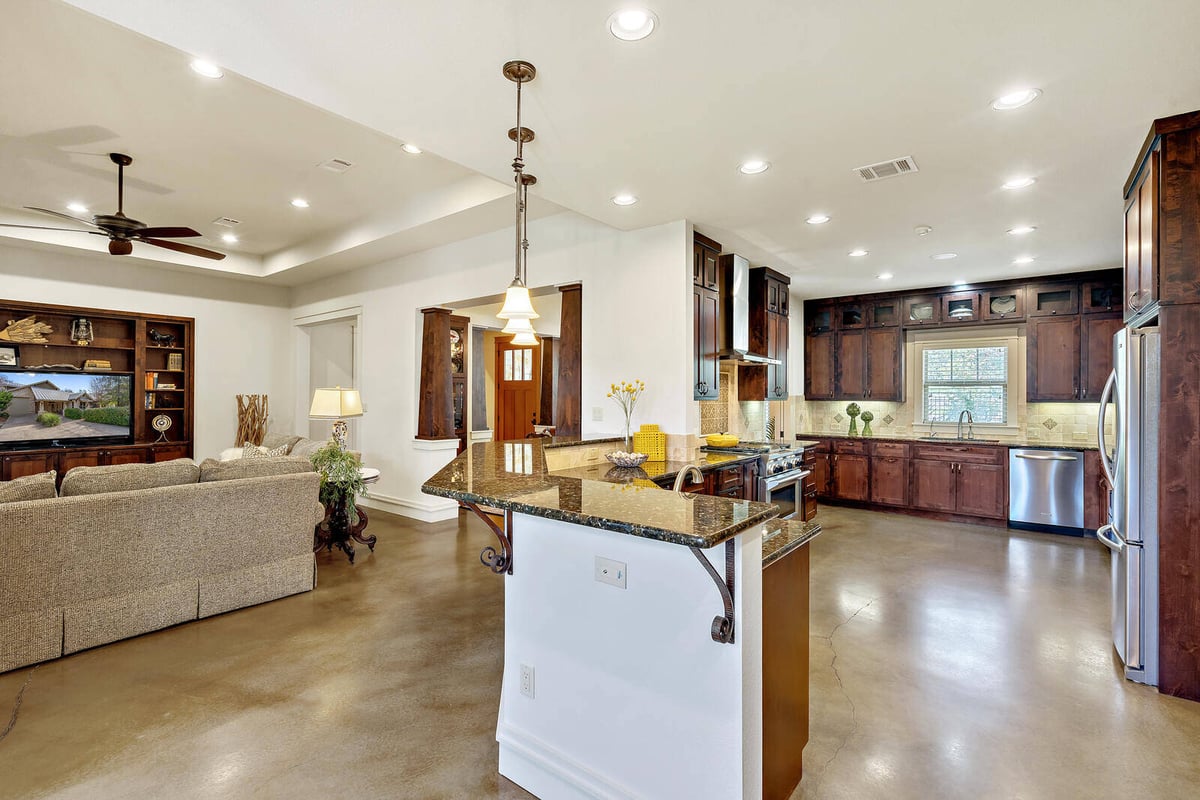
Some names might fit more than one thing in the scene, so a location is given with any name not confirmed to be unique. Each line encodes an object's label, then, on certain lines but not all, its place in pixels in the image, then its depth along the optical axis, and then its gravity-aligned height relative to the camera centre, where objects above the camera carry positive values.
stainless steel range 4.55 -0.59
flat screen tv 5.66 -0.08
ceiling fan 3.96 +1.26
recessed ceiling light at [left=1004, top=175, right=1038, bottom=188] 3.39 +1.41
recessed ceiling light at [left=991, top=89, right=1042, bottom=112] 2.43 +1.40
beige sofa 2.74 -0.88
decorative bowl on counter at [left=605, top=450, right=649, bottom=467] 3.74 -0.36
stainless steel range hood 4.88 +0.88
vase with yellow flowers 4.32 +0.08
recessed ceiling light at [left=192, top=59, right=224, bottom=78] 2.79 +1.72
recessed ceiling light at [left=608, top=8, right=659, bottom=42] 1.95 +1.39
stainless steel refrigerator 2.63 -0.44
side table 4.47 -1.04
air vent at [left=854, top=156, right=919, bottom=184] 3.17 +1.41
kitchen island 1.46 -0.69
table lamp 5.24 -0.02
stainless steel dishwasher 5.47 -0.82
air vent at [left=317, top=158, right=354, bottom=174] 4.06 +1.78
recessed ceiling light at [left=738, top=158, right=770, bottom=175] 3.18 +1.41
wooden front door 8.48 +0.22
